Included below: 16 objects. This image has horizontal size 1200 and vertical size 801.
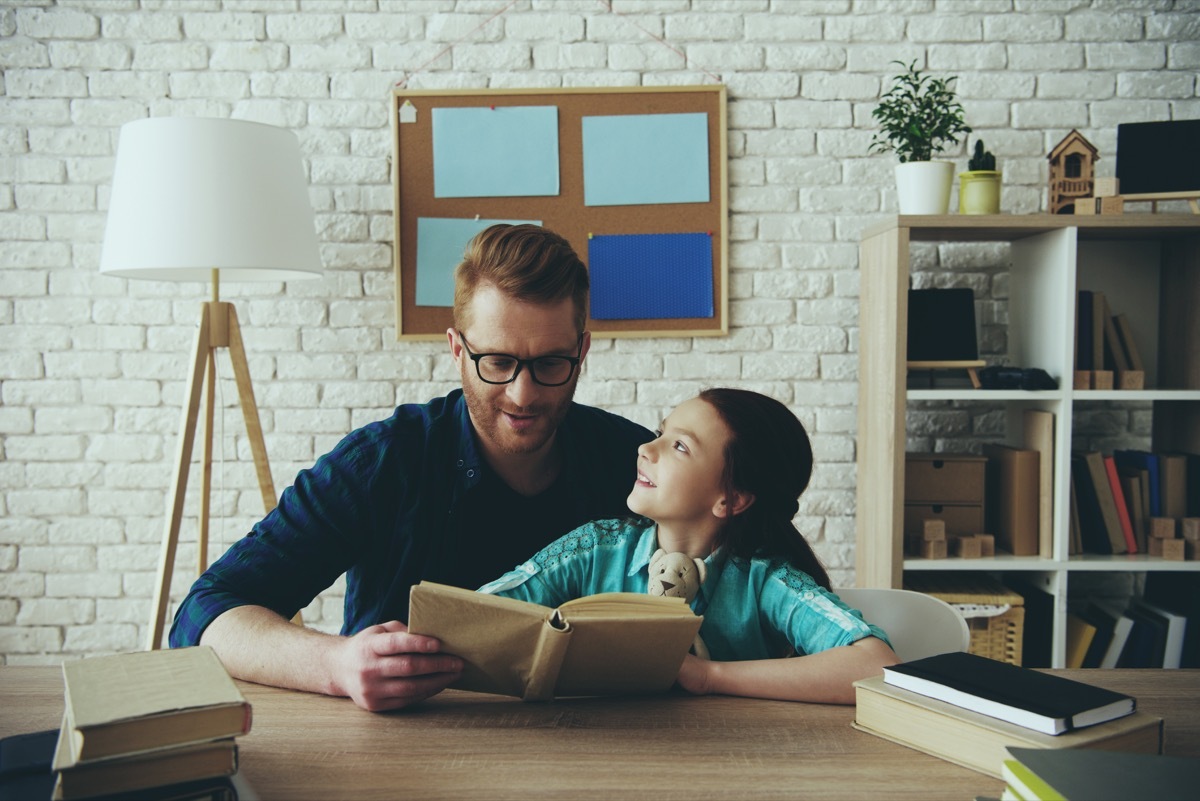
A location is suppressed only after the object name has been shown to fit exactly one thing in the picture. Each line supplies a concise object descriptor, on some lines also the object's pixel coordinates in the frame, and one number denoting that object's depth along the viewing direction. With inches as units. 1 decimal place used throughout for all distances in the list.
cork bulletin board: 112.8
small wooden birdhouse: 102.0
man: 61.1
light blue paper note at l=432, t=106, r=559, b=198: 112.7
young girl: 52.0
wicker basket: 99.7
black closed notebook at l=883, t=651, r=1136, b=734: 37.0
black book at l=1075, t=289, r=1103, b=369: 101.1
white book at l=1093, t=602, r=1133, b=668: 104.0
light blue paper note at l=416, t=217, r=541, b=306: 113.0
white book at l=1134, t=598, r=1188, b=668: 102.1
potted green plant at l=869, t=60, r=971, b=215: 100.7
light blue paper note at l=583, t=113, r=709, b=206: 113.3
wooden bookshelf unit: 98.4
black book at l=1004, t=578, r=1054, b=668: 102.3
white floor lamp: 89.5
